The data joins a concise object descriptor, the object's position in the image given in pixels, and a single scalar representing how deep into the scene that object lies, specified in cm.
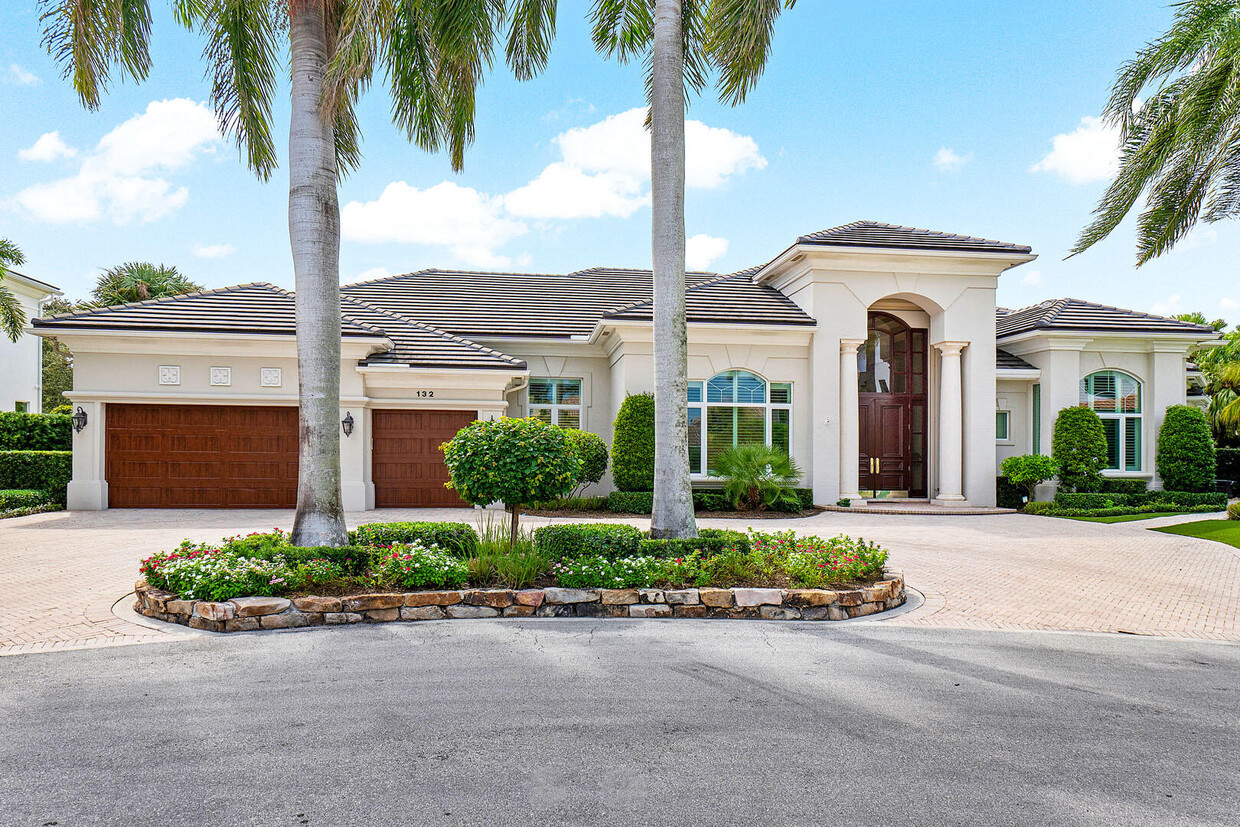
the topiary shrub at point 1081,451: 1833
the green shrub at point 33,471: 1667
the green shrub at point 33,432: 1895
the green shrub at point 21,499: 1527
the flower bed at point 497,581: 693
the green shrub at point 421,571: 737
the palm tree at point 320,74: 812
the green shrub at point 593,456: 1684
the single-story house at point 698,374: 1620
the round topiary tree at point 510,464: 831
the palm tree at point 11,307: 1956
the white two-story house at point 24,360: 2802
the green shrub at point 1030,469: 1803
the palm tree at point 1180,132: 1041
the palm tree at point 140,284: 2886
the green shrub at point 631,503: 1611
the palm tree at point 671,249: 880
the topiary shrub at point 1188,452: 1908
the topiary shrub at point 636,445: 1658
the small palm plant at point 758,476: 1644
